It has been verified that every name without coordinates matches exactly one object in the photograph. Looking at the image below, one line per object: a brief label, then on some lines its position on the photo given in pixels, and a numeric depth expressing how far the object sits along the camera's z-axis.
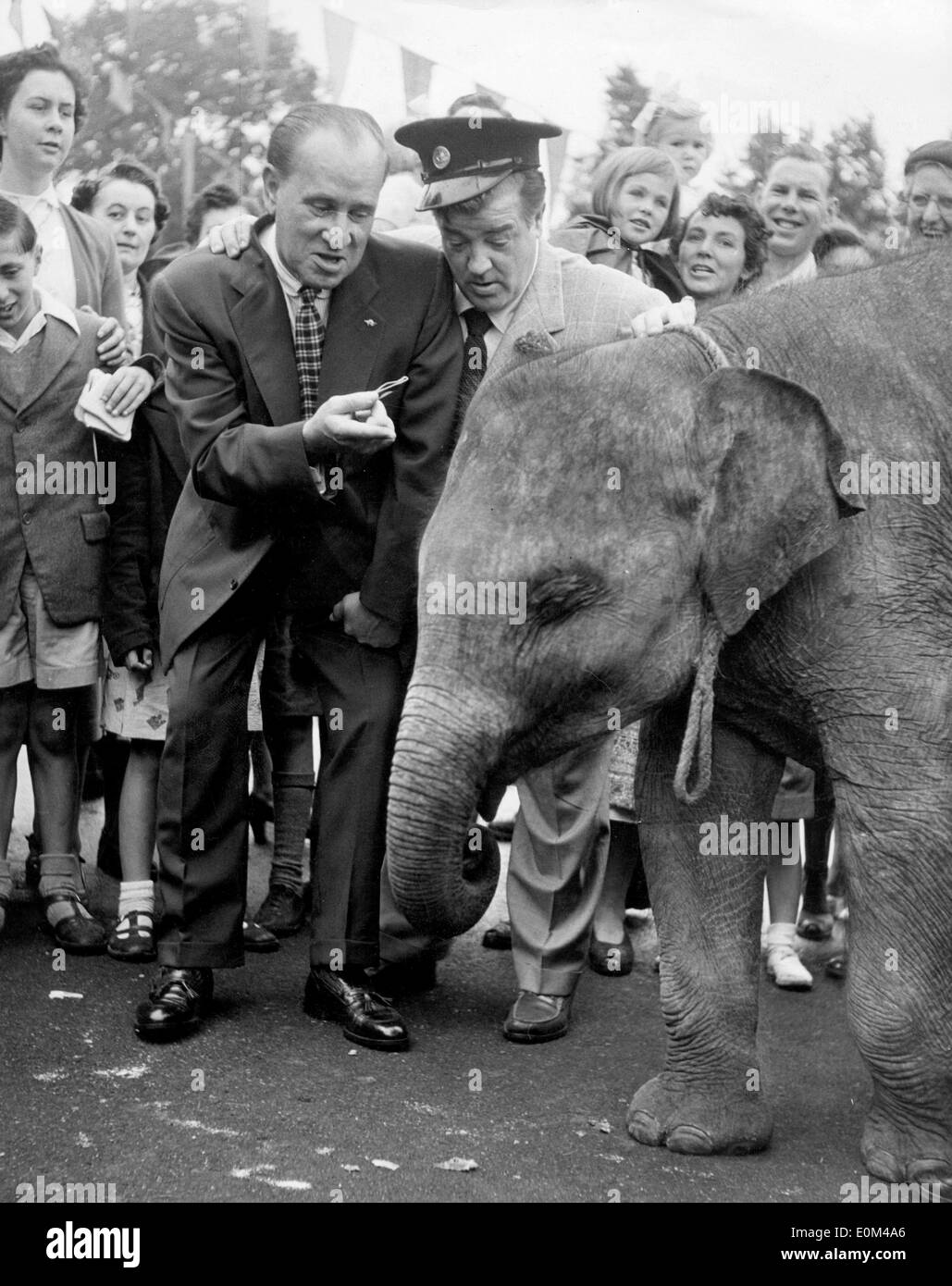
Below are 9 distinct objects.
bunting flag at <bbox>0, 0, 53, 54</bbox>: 14.48
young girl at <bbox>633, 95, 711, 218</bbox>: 8.69
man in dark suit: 5.52
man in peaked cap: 5.62
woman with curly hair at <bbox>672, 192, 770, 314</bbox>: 7.40
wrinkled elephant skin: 4.38
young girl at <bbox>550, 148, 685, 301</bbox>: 7.32
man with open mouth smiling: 7.92
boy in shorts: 6.45
